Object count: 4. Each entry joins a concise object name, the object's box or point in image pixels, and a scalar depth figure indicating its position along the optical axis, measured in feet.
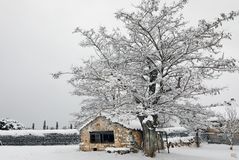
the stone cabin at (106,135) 88.12
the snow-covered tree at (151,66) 67.87
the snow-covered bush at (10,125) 139.54
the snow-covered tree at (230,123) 123.13
